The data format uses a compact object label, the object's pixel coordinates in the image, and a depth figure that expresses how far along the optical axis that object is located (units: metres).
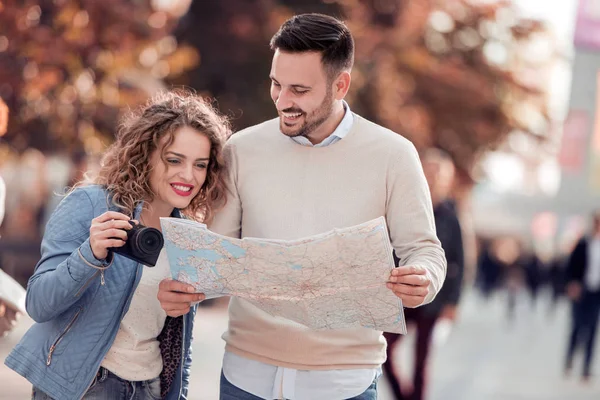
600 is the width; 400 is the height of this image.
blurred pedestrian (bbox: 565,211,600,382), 11.68
